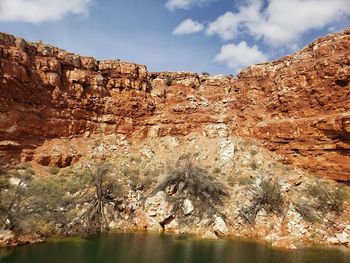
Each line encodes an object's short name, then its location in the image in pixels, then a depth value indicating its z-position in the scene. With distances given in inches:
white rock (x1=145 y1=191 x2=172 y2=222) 941.9
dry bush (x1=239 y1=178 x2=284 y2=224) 924.6
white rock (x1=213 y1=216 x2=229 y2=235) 896.9
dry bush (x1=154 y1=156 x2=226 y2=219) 973.2
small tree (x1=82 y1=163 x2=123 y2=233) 889.5
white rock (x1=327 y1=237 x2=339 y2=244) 828.2
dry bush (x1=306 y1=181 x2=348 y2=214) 925.1
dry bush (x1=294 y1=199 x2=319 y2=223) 896.3
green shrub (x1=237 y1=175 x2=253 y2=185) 1048.8
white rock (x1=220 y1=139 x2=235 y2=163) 1176.2
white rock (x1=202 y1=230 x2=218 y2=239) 868.0
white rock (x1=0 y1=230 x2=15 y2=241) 712.5
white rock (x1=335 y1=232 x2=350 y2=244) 821.2
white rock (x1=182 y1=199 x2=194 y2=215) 947.3
